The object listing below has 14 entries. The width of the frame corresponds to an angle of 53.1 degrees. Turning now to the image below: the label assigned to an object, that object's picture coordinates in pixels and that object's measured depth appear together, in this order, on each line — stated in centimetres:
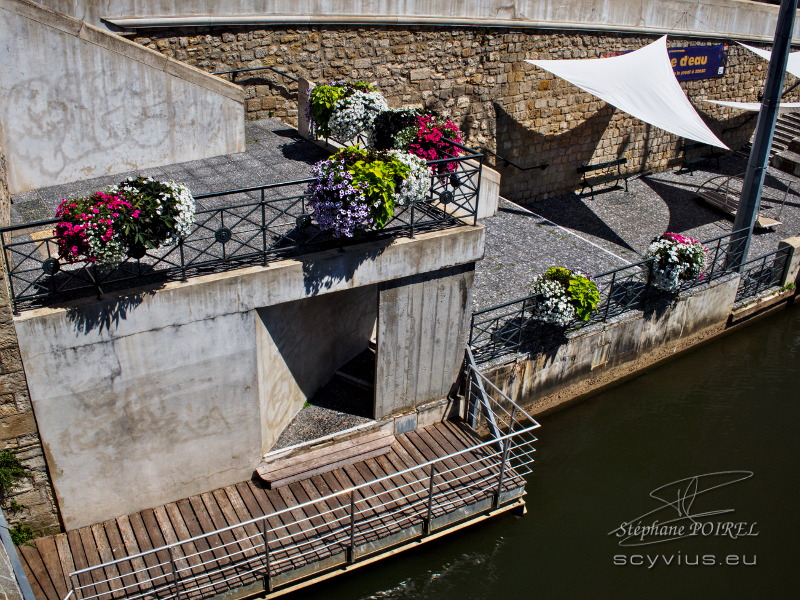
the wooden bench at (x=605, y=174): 1773
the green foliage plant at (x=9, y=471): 774
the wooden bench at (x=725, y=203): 1666
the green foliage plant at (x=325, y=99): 1092
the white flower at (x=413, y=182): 855
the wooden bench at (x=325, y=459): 923
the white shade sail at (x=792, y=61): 1855
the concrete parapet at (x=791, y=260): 1465
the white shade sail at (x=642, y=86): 1516
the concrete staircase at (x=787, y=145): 2039
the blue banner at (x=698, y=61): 1831
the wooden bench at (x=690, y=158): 1994
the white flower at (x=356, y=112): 1062
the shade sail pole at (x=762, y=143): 1263
